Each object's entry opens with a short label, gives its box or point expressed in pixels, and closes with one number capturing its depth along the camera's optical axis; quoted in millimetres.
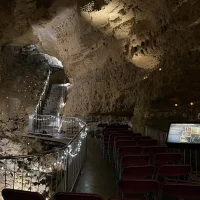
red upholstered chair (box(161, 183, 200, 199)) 3003
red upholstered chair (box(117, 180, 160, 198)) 3186
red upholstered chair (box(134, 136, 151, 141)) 7293
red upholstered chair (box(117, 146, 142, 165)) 5403
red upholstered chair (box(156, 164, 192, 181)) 4012
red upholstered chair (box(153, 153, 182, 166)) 4824
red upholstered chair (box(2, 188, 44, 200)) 2529
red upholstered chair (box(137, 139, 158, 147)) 6487
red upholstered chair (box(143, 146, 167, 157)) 5461
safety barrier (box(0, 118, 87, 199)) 4871
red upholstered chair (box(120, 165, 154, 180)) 3774
